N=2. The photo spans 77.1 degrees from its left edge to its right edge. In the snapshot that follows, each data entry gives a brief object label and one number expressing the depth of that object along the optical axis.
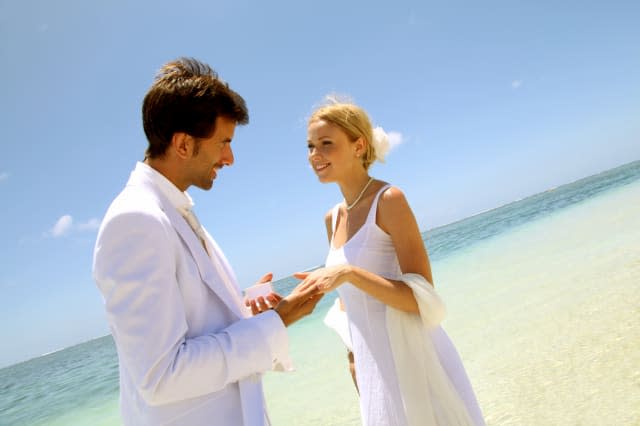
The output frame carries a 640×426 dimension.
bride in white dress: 2.44
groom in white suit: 1.30
